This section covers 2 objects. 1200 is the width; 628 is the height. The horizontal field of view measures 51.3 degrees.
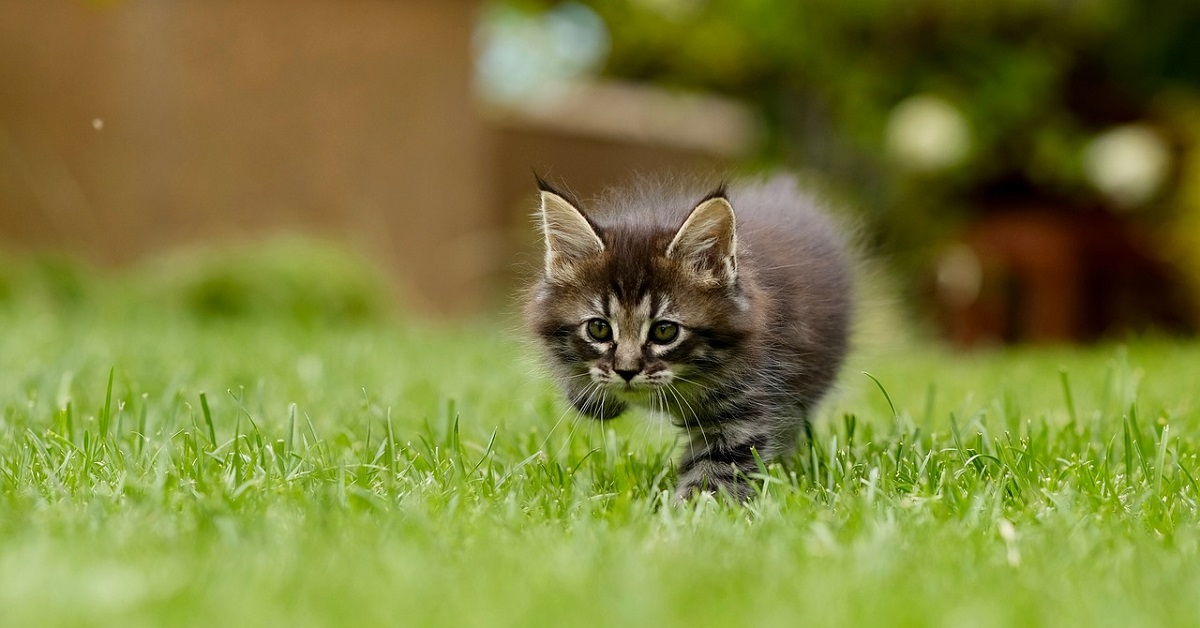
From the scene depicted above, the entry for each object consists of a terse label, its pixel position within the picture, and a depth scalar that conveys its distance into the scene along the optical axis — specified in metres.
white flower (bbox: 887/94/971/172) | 11.41
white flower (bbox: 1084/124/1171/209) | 11.41
